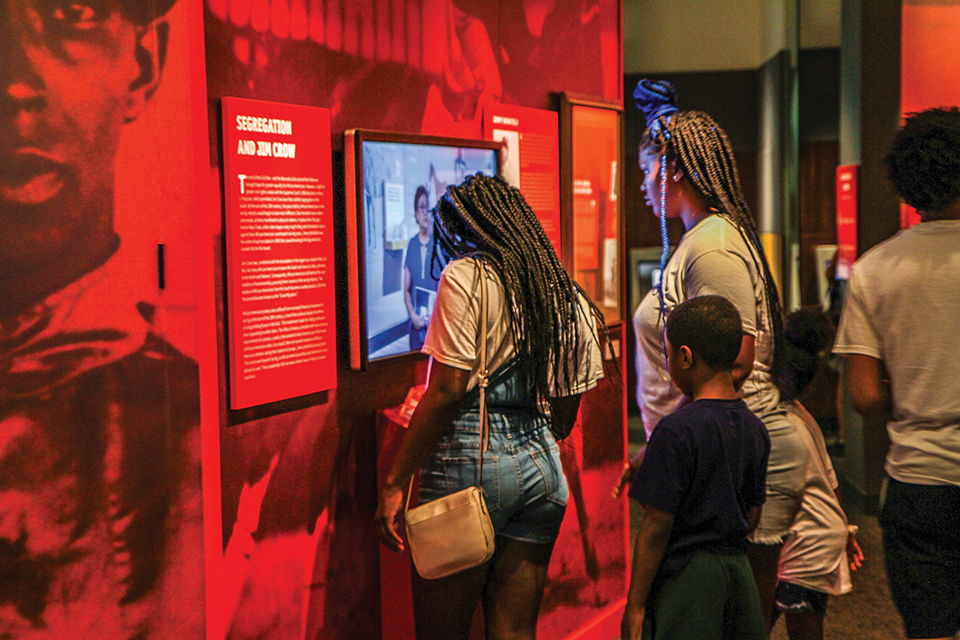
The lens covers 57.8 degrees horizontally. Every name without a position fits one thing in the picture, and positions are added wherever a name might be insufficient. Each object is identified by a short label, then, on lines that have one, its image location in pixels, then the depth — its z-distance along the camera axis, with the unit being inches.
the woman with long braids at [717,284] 97.9
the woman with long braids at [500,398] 87.7
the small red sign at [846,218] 227.6
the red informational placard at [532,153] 130.6
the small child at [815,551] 108.9
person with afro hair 83.8
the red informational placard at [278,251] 90.4
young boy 77.9
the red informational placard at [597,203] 147.3
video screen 106.6
